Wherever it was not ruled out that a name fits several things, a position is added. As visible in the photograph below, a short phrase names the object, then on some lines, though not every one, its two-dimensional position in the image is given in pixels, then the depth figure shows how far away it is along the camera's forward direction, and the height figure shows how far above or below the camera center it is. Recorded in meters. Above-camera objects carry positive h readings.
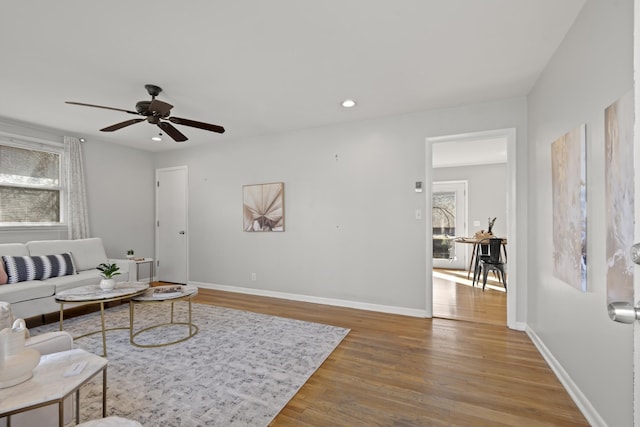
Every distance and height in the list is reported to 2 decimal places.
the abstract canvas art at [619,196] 1.31 +0.09
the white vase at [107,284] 2.82 -0.65
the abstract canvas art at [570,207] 1.78 +0.05
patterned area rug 1.83 -1.20
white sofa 3.08 -0.75
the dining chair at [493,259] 4.71 -0.73
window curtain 4.33 +0.37
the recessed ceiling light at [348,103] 3.28 +1.27
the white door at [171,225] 5.35 -0.16
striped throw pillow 3.32 -0.60
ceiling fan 2.68 +0.95
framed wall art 4.47 +0.14
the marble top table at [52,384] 1.13 -0.71
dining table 4.96 -0.46
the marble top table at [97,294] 2.55 -0.71
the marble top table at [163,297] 2.74 -0.76
